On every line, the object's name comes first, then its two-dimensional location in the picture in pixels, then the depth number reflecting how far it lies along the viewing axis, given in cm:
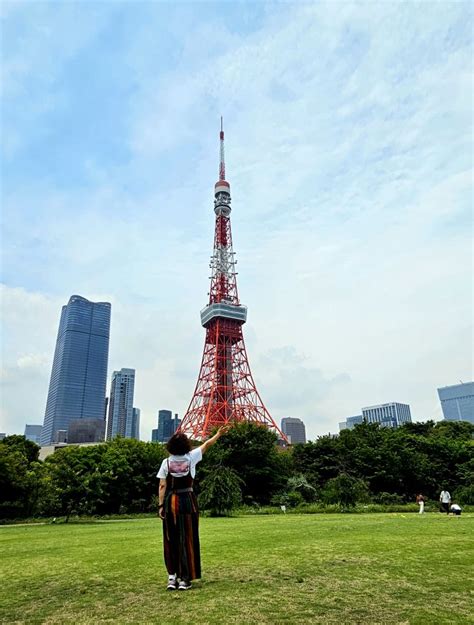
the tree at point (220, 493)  1878
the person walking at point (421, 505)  1793
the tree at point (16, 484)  2103
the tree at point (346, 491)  1958
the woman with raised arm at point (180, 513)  435
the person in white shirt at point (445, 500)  1655
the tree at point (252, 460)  2670
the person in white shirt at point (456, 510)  1468
